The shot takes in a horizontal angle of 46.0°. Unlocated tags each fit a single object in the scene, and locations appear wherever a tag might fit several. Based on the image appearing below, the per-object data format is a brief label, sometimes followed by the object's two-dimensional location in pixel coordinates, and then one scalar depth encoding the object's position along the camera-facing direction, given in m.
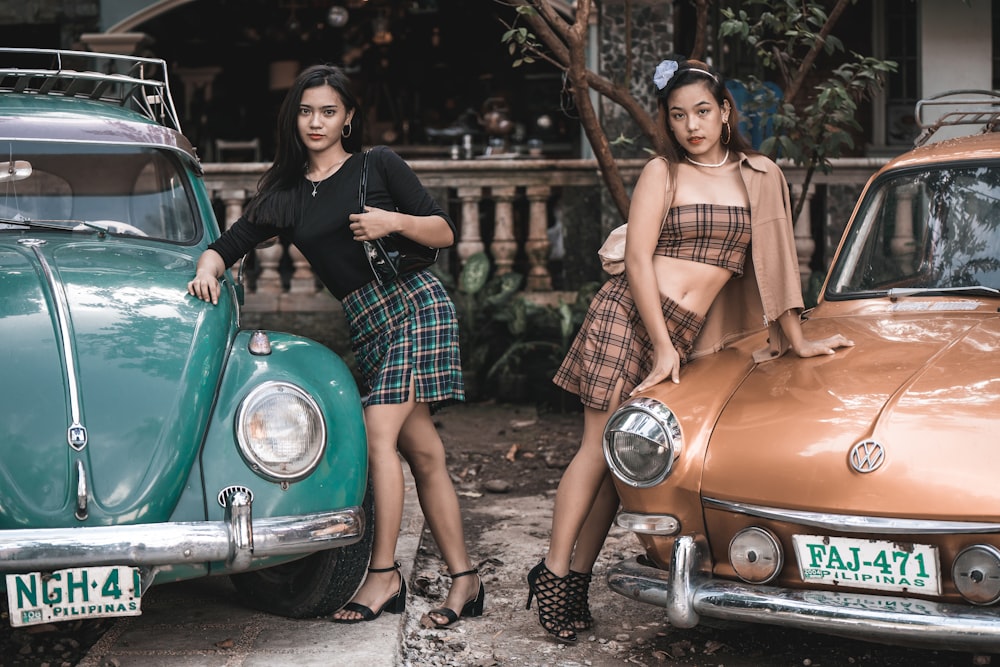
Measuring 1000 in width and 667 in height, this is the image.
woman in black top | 3.95
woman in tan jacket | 3.85
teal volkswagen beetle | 3.15
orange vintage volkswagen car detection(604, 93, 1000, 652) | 3.02
